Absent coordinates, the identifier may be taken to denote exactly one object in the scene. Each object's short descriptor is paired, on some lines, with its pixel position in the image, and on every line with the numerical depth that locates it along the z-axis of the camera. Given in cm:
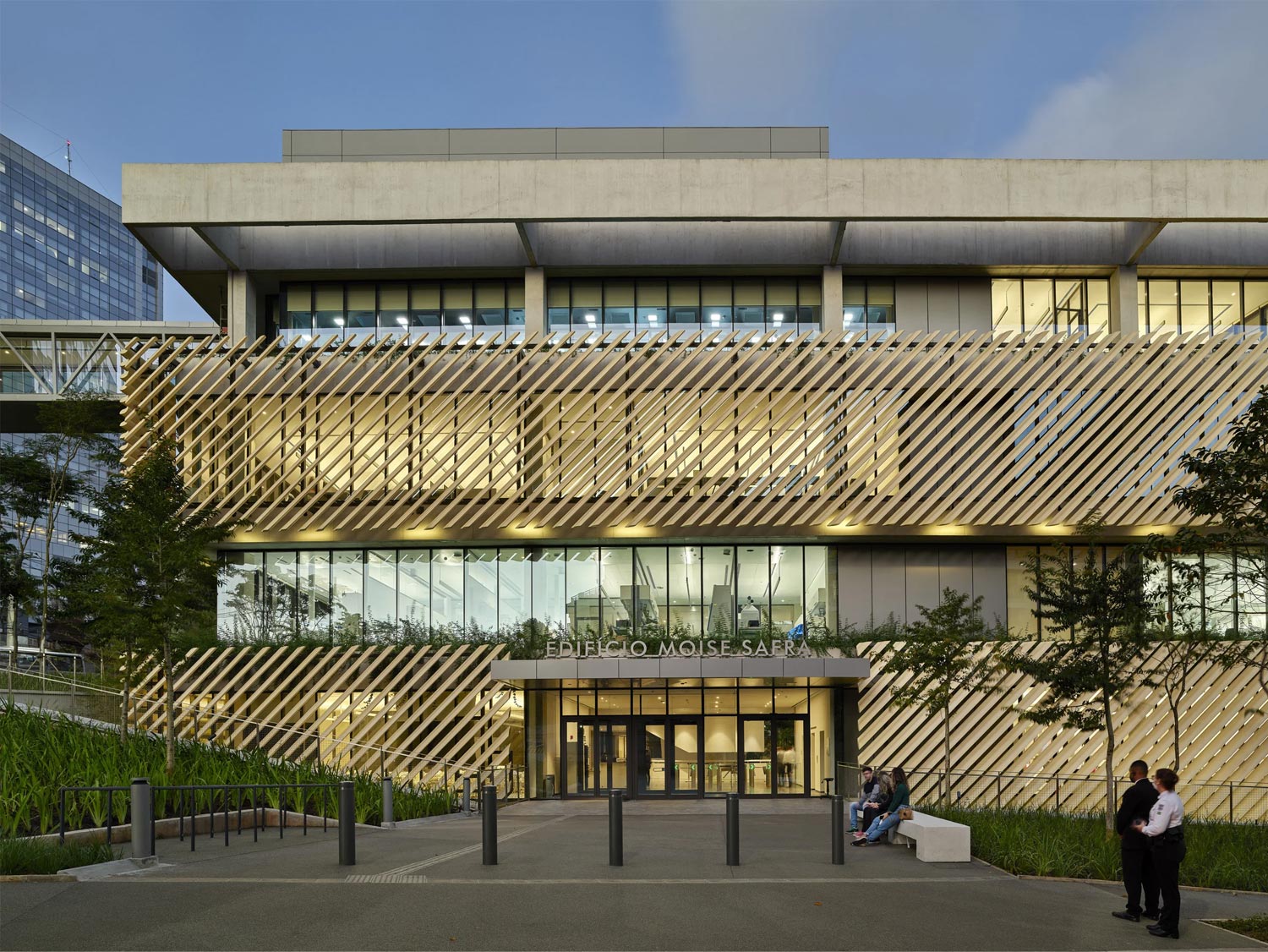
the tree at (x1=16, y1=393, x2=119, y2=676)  3525
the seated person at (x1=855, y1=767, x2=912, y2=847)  1535
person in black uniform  984
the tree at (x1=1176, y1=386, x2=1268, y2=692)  1191
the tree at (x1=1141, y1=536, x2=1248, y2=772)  1480
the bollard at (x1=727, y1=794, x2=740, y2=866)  1302
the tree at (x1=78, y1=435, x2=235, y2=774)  1978
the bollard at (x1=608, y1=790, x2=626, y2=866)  1262
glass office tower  14562
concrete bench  1352
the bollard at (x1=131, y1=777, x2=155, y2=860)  1160
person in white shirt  930
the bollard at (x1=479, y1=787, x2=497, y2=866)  1254
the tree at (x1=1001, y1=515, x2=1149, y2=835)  1750
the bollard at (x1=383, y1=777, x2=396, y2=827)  1797
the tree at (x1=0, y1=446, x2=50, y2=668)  3341
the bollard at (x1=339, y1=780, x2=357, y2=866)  1224
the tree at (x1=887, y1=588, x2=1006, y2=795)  2278
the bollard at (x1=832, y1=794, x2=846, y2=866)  1330
